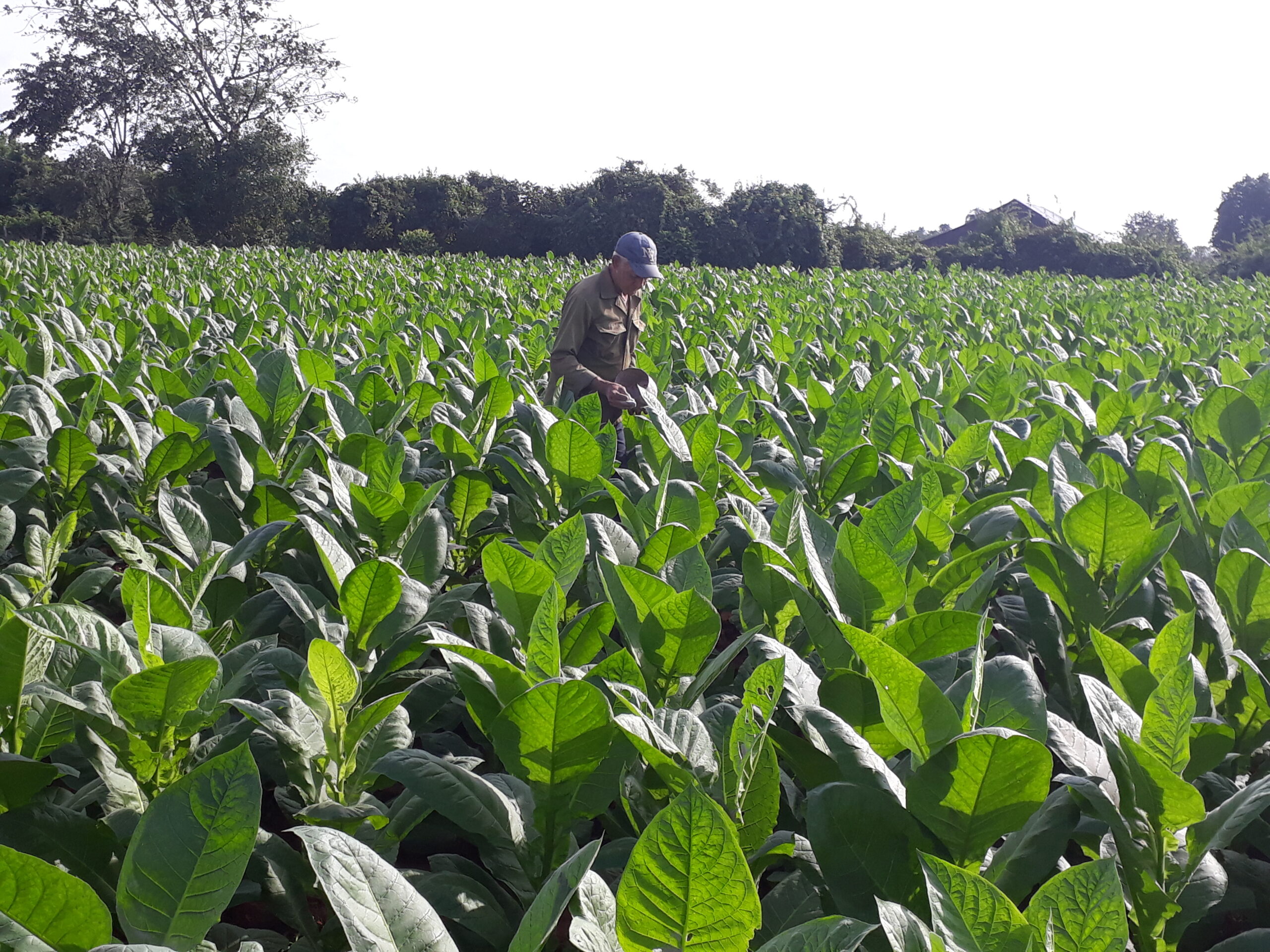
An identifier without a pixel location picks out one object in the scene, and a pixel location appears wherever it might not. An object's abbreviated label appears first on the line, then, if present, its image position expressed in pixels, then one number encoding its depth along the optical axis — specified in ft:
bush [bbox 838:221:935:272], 101.81
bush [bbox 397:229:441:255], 105.91
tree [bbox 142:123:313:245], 129.39
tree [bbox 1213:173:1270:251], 193.77
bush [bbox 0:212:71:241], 129.59
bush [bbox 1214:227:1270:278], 90.27
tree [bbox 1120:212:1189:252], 327.88
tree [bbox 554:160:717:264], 100.68
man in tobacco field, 15.93
